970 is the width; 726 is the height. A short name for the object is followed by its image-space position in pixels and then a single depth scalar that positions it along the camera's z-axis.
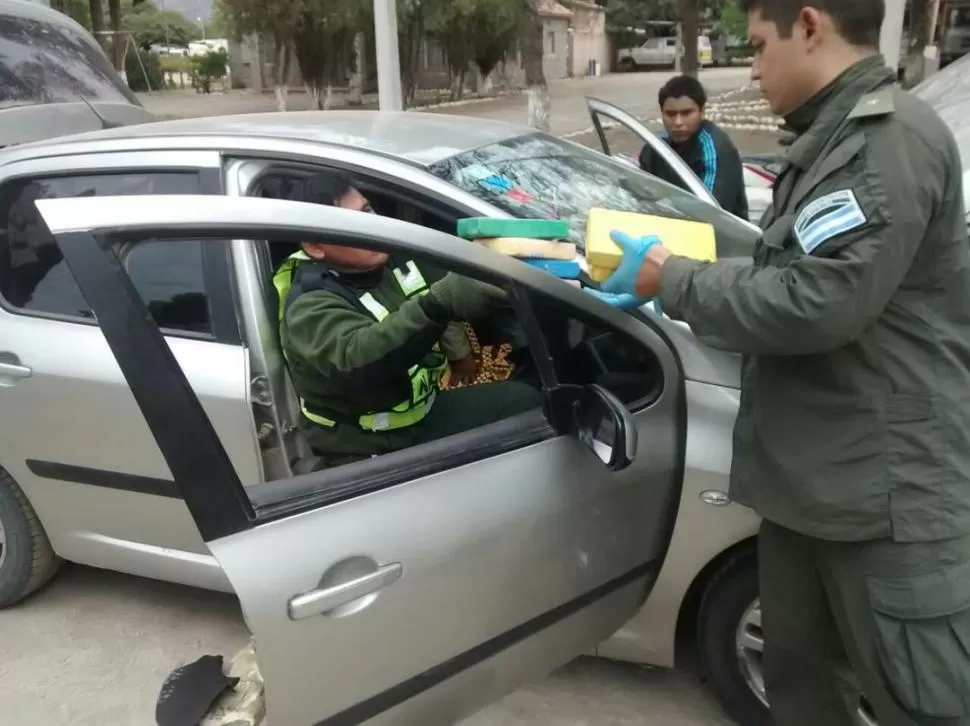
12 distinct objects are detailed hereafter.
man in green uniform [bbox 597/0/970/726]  1.44
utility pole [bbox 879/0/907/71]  7.23
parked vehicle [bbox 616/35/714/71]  39.53
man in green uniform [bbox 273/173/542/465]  1.95
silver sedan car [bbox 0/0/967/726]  1.58
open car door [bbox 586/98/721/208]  3.48
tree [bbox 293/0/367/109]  19.31
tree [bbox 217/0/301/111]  19.06
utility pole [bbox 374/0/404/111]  8.47
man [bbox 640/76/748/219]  4.13
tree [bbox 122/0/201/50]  44.50
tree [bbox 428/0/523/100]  21.28
